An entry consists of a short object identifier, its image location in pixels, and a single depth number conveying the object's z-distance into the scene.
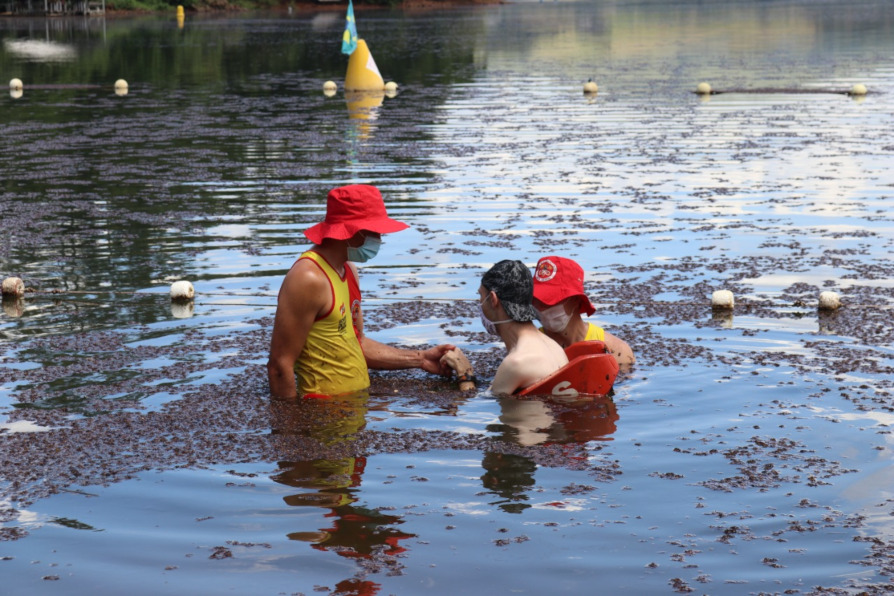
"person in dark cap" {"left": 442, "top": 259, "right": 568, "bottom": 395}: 14.90
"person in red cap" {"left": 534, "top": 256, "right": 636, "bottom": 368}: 15.67
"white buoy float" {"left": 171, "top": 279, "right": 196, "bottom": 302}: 20.11
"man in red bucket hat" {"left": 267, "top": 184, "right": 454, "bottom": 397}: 14.12
